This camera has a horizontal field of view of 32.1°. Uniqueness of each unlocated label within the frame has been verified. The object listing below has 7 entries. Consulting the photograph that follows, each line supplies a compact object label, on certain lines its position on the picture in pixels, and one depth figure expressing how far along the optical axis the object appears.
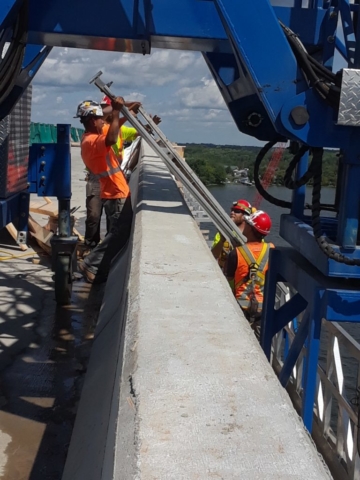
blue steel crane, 3.79
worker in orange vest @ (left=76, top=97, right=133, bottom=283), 7.45
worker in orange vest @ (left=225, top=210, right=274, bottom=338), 5.52
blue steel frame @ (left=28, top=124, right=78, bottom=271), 7.17
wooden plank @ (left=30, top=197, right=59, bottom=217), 10.11
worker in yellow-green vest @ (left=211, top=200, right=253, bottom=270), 6.07
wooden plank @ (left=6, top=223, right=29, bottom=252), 9.55
